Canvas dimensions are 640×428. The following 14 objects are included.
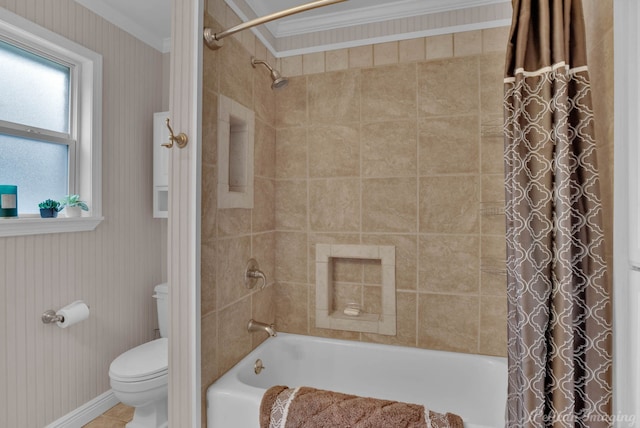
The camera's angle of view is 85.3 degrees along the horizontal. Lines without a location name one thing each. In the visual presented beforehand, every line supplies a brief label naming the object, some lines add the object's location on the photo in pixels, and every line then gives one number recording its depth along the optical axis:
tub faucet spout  1.70
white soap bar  2.00
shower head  1.70
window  1.89
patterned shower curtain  0.98
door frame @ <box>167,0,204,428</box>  1.35
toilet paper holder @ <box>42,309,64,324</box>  1.93
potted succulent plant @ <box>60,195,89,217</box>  2.08
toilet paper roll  1.93
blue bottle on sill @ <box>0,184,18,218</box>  1.78
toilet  1.85
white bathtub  1.72
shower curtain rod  1.36
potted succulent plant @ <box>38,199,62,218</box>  1.97
